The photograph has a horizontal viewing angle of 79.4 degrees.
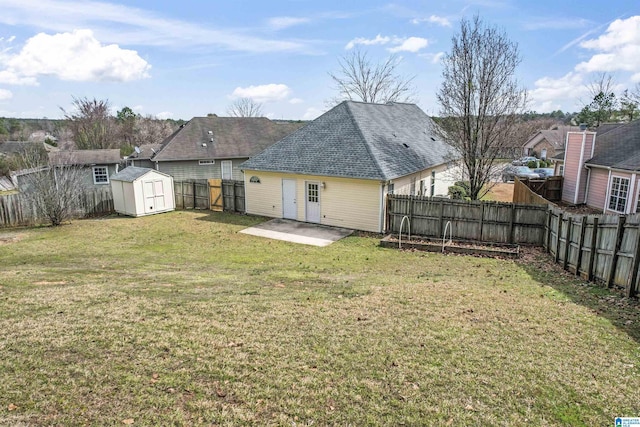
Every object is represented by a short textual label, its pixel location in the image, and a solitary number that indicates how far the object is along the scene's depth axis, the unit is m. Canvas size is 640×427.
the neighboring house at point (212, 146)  30.41
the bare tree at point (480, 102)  18.67
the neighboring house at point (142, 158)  32.34
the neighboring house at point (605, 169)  17.55
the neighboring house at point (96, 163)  30.53
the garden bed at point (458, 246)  13.64
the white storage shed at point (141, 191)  21.11
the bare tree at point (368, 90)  41.97
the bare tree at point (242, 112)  68.06
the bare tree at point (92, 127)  50.47
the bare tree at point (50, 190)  18.28
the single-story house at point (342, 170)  17.45
